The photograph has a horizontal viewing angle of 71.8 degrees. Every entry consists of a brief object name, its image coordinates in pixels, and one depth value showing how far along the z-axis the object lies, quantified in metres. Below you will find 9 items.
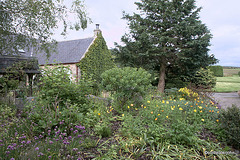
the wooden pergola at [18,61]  7.59
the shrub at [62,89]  4.25
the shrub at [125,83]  4.95
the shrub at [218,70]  22.34
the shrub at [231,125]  3.12
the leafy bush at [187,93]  7.27
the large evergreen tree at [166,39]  11.09
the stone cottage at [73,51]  14.73
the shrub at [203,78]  12.36
